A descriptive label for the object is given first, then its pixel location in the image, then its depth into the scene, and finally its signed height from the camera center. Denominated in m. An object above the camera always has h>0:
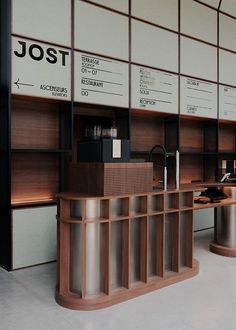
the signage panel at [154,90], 5.09 +1.10
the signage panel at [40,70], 3.92 +1.09
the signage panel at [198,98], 5.79 +1.10
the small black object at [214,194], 4.38 -0.47
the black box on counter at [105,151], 3.14 +0.07
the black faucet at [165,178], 3.59 -0.21
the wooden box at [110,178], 3.06 -0.19
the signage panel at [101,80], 4.46 +1.09
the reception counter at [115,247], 3.00 -0.86
